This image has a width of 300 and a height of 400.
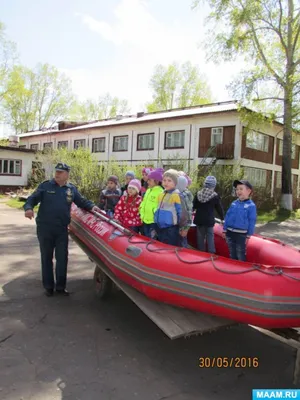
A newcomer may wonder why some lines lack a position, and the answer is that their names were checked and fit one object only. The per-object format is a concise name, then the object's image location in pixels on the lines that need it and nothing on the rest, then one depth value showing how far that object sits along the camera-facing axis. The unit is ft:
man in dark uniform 16.71
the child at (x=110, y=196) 21.06
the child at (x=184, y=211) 14.90
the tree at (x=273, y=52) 65.77
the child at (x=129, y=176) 21.46
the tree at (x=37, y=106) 152.87
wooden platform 10.62
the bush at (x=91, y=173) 62.80
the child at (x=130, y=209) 17.57
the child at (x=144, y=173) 20.57
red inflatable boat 10.25
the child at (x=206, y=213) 18.19
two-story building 75.61
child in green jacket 15.94
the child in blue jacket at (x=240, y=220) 15.11
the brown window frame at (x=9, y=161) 91.33
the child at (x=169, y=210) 14.69
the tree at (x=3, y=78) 100.08
